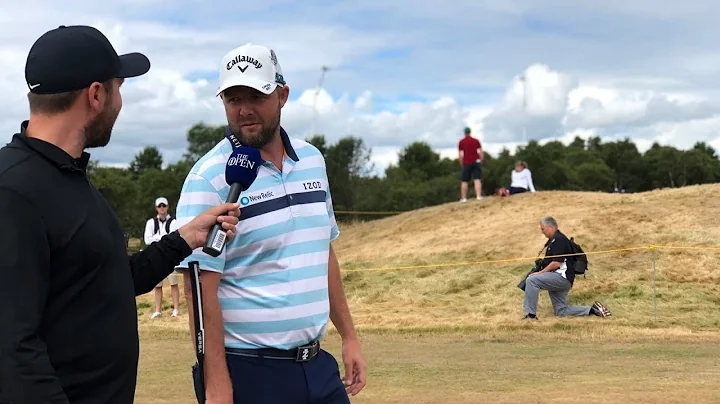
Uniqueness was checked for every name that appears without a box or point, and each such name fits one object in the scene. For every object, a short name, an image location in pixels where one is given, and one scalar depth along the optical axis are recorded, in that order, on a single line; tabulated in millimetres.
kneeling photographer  14570
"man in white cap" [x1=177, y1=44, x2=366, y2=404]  3398
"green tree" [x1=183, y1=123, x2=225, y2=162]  87312
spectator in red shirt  22531
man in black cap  2215
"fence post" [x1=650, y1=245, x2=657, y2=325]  15244
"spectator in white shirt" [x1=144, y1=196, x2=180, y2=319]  15109
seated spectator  25500
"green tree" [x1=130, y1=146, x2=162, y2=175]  101150
